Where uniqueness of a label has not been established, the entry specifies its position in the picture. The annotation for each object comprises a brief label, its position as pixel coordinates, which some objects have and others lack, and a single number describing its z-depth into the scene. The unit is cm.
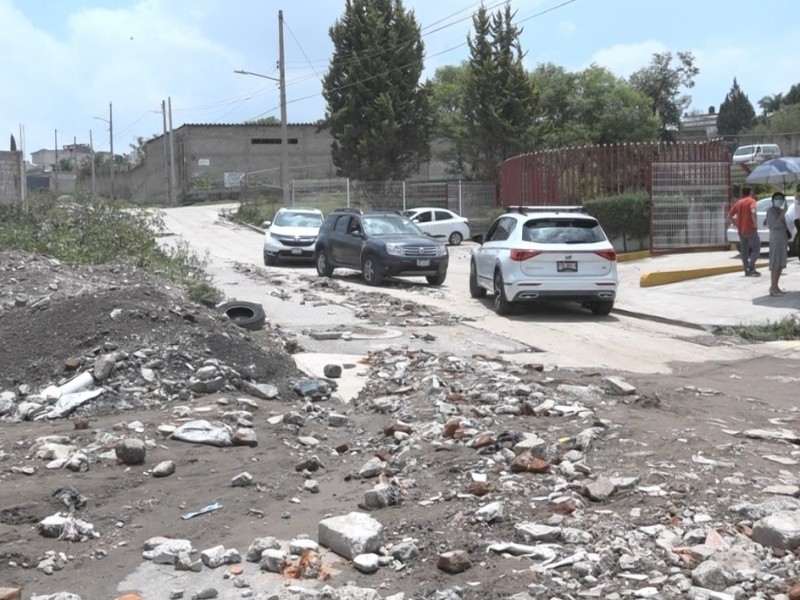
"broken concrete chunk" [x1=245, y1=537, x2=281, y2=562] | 557
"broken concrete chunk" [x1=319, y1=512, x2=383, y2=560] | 552
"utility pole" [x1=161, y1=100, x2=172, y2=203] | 7075
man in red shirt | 2084
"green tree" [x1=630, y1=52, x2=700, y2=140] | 7238
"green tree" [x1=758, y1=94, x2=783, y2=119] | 11501
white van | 4891
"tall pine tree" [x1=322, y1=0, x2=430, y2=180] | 4853
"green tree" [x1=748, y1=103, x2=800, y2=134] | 7775
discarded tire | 1361
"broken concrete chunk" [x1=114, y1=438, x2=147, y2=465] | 725
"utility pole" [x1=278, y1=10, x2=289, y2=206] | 4603
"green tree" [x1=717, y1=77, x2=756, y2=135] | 11169
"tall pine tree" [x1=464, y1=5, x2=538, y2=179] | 4784
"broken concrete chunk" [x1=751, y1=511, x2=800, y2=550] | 510
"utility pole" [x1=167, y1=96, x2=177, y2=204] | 6750
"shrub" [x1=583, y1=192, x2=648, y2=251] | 2736
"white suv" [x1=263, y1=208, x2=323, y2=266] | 2800
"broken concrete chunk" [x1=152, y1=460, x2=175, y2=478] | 707
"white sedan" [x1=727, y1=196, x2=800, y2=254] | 2469
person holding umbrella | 1777
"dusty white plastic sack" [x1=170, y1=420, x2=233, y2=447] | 786
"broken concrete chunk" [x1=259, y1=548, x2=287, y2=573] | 539
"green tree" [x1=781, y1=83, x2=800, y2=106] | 10831
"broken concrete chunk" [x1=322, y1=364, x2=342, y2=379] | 1060
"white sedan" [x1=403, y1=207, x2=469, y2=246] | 3922
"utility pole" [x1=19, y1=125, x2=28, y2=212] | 3017
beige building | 7150
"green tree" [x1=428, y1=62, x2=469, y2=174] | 5503
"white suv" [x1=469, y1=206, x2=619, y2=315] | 1634
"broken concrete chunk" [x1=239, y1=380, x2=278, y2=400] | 938
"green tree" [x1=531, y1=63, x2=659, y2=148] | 5716
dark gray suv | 2181
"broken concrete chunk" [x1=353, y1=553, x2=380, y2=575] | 533
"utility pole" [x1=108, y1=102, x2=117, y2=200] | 9006
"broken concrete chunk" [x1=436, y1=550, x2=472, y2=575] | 518
